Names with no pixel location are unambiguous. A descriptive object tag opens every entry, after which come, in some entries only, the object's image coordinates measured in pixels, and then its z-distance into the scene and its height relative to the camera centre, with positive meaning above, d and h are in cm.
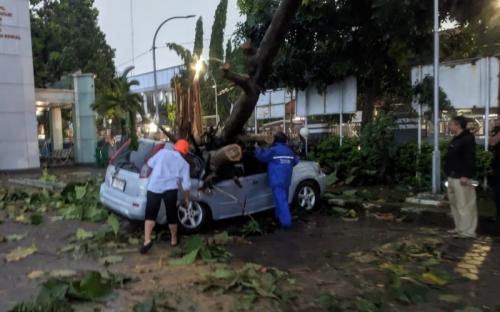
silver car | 755 -98
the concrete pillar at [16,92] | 2088 +171
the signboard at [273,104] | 1609 +80
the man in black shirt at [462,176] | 721 -75
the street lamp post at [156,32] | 2704 +538
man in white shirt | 687 -77
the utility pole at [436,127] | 965 -4
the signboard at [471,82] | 998 +87
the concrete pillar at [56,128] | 2819 +19
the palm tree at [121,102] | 1533 +97
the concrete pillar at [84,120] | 2574 +56
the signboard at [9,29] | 2075 +430
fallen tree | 813 +42
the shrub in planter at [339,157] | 1225 -78
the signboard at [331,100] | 1312 +74
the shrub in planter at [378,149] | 1158 -54
